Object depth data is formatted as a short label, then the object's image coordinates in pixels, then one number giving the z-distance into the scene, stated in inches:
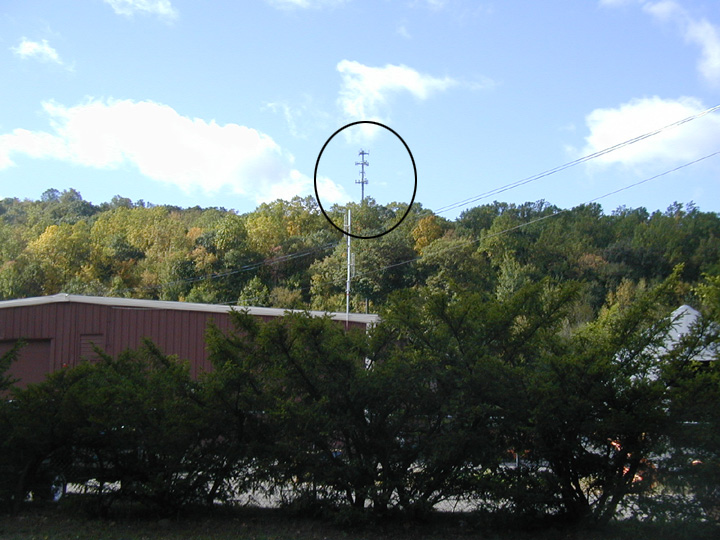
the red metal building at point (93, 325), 788.6
